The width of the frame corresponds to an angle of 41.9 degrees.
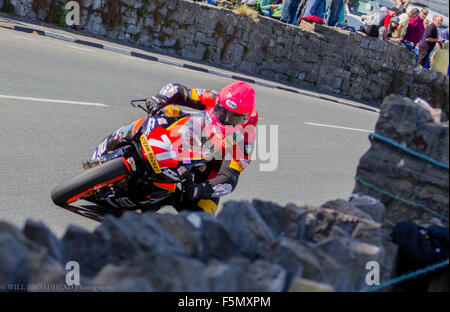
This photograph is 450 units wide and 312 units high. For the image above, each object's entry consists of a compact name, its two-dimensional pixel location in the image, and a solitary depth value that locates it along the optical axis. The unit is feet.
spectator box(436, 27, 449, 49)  57.21
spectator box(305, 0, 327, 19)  60.56
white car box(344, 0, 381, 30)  66.28
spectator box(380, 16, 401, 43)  61.11
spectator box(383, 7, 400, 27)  60.18
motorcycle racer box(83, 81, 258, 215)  16.05
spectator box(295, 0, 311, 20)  61.26
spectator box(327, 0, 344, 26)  61.23
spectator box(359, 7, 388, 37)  61.89
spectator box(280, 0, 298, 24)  59.77
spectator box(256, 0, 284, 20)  60.39
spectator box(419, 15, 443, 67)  56.49
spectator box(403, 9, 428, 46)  59.21
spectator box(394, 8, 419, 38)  57.88
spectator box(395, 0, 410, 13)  60.08
